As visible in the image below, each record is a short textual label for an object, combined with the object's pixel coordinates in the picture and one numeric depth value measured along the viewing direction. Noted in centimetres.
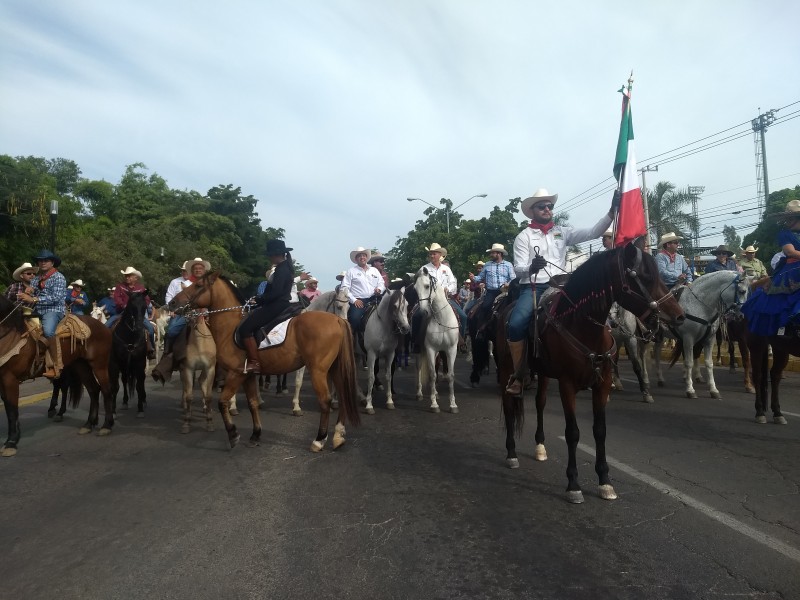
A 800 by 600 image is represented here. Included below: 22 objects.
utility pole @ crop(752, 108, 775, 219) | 4884
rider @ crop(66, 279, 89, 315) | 1156
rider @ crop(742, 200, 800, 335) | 762
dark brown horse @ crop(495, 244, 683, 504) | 519
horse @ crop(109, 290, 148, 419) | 984
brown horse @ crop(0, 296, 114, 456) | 753
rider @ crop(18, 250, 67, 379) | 816
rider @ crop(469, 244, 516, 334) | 1165
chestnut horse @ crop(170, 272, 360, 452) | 750
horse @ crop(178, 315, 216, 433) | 896
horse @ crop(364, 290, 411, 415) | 1021
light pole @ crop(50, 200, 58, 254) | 1886
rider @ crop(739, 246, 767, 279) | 1298
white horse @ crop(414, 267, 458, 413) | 1030
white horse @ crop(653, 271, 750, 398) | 1012
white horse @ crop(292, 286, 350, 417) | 1016
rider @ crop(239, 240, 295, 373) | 764
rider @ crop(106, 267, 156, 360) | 1010
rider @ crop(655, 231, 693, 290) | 1152
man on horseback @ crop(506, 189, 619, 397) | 619
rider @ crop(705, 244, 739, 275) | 1277
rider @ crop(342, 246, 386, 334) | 1170
